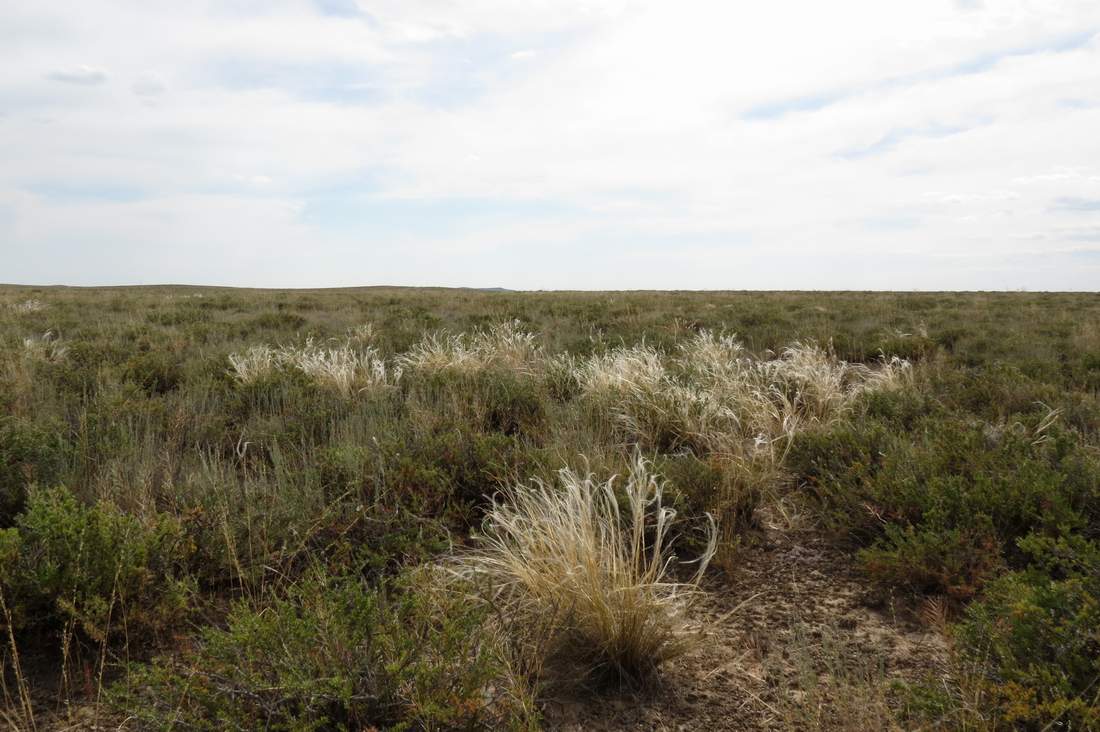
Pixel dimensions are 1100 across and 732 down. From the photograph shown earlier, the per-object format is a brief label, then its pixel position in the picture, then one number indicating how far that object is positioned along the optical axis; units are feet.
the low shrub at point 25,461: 10.70
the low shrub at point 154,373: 21.82
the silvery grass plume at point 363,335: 32.86
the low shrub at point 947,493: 8.93
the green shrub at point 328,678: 5.95
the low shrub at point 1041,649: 5.49
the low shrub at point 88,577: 7.39
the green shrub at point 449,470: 11.44
